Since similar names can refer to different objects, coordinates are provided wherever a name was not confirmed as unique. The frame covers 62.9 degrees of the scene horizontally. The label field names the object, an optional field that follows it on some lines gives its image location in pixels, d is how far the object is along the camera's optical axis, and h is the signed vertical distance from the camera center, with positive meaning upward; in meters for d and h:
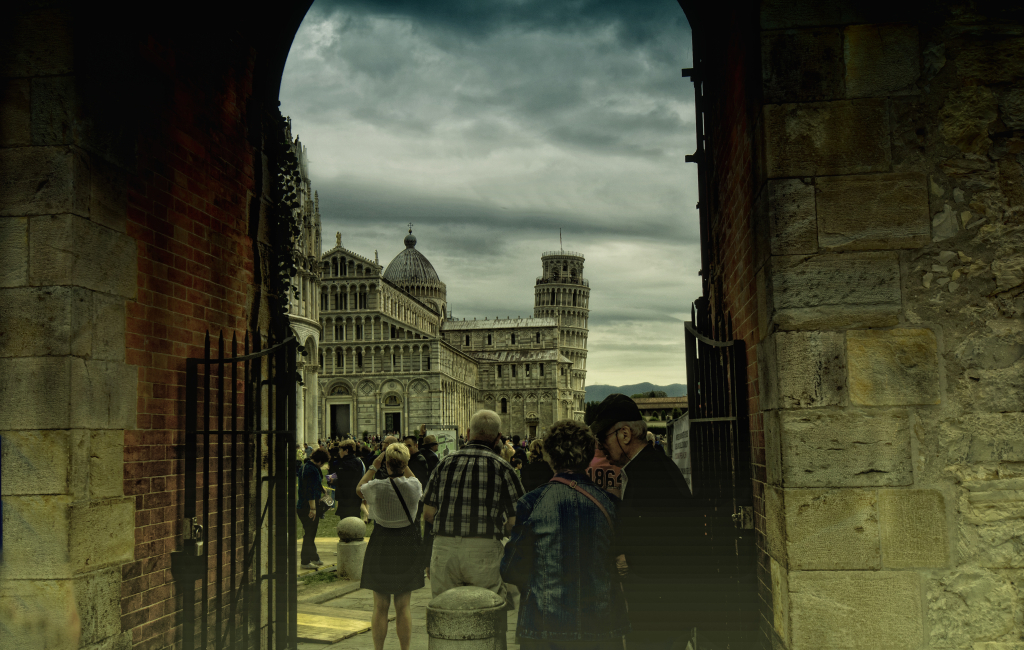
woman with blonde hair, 5.46 -0.92
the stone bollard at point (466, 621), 4.08 -1.05
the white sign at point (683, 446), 4.99 -0.28
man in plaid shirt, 4.70 -0.63
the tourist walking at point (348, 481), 10.26 -0.88
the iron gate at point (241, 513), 4.15 -0.57
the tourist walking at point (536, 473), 8.04 -0.66
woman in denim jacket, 3.38 -0.68
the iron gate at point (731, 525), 3.81 -0.60
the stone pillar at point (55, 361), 3.19 +0.21
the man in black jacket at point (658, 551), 3.78 -0.68
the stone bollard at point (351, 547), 9.12 -1.52
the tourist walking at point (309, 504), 9.83 -1.13
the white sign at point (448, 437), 20.10 -0.74
